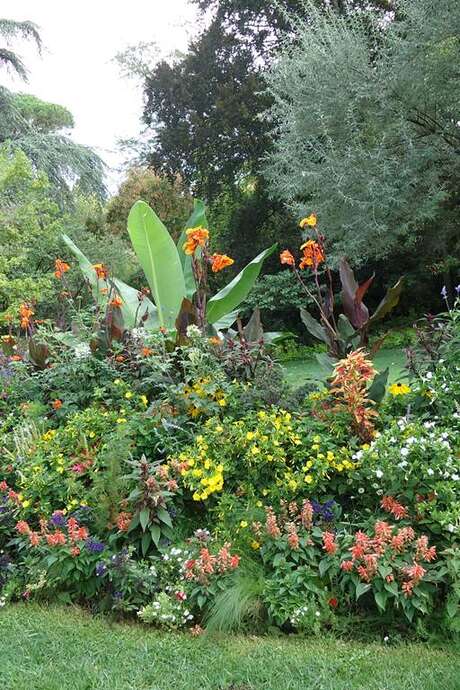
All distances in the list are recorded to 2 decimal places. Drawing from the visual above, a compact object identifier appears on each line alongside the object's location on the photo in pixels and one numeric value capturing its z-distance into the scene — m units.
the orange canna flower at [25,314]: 4.91
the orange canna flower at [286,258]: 3.90
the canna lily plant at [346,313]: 3.95
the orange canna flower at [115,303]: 4.86
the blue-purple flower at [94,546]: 2.98
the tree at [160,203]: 19.67
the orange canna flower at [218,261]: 4.43
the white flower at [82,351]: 4.40
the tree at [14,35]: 14.81
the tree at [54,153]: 14.96
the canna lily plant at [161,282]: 5.59
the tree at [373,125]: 9.89
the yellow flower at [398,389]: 3.39
